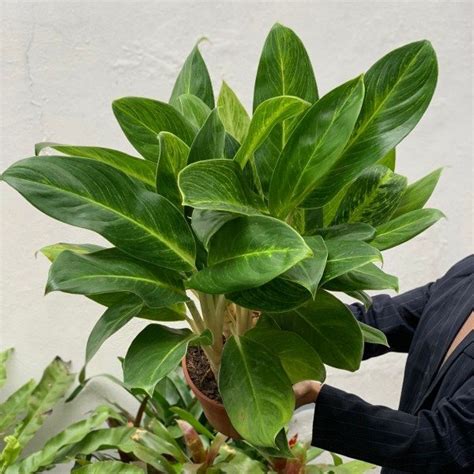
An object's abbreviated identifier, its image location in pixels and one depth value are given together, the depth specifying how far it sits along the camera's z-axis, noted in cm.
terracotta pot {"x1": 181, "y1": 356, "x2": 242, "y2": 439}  95
